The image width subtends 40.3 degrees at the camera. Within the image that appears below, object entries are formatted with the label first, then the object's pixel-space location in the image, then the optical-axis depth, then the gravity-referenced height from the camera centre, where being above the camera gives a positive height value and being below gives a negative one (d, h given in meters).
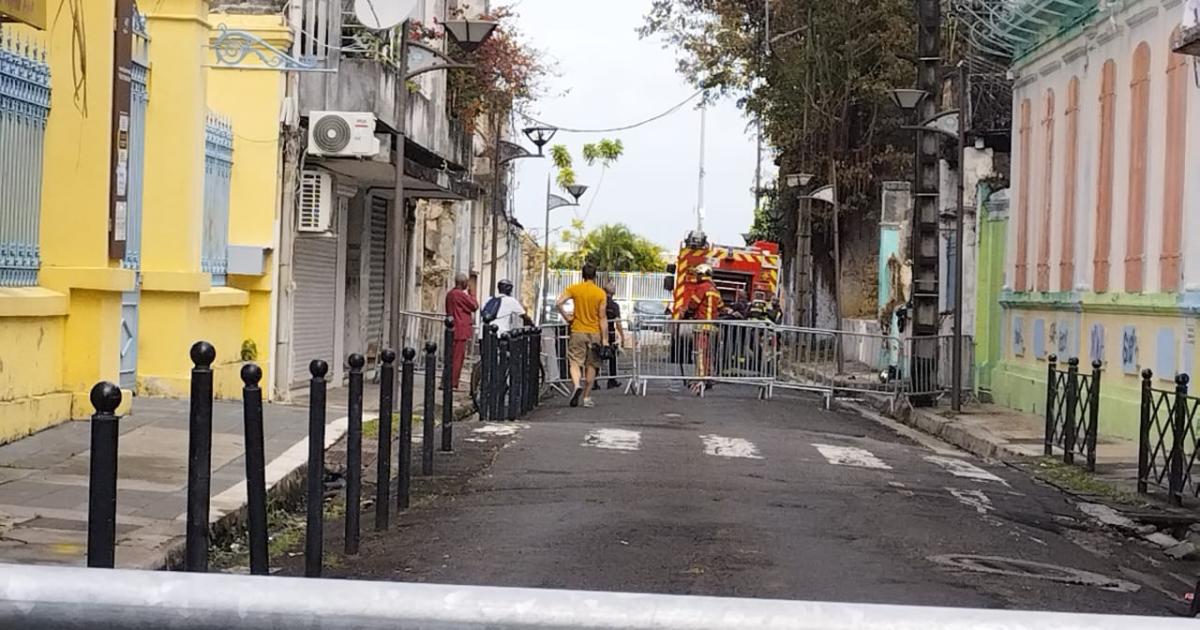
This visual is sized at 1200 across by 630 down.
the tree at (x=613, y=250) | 86.69 +4.32
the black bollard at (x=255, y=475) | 7.22 -0.70
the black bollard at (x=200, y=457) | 6.50 -0.56
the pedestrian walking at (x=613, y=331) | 26.46 -0.01
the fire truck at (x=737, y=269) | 42.16 +1.67
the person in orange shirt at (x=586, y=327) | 21.14 +0.04
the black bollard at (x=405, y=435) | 10.71 -0.74
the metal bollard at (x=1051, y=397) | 16.60 -0.56
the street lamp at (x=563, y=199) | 43.62 +3.51
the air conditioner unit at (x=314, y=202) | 20.11 +1.48
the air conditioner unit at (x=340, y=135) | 19.30 +2.23
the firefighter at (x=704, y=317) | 25.88 +0.29
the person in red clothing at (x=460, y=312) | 22.92 +0.20
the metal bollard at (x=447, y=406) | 13.78 -0.71
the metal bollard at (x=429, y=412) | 11.85 -0.63
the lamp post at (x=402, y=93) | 17.59 +2.50
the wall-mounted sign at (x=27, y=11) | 8.40 +1.59
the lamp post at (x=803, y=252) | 38.69 +1.99
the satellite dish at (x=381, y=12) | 18.53 +3.55
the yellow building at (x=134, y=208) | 12.27 +0.98
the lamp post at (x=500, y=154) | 33.38 +3.72
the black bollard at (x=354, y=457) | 8.79 -0.73
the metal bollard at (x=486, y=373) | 17.97 -0.51
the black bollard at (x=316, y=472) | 8.10 -0.75
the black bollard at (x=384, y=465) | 9.80 -0.86
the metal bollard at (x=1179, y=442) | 12.83 -0.77
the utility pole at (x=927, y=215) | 23.97 +1.83
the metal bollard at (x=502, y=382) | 18.11 -0.61
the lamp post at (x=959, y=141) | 22.06 +2.65
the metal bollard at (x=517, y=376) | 18.81 -0.56
